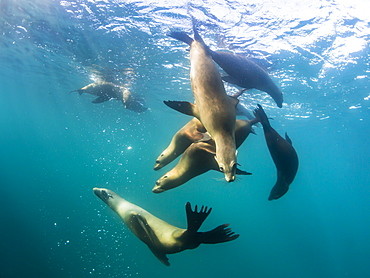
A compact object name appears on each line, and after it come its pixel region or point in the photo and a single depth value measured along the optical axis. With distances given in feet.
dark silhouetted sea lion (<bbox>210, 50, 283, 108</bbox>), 11.14
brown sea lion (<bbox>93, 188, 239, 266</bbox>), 9.58
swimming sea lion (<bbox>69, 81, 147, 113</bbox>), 43.34
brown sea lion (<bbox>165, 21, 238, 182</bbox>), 5.38
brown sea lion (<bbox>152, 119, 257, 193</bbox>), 7.67
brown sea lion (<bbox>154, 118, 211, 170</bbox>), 9.12
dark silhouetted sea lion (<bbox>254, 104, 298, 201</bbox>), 9.75
